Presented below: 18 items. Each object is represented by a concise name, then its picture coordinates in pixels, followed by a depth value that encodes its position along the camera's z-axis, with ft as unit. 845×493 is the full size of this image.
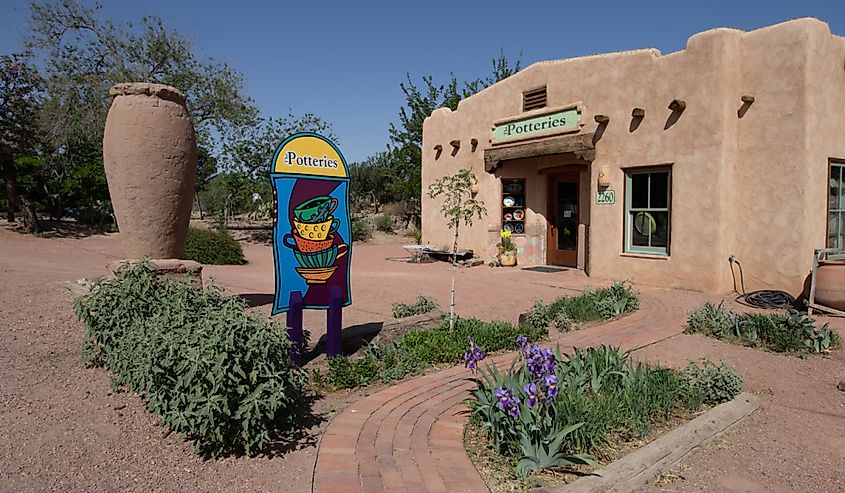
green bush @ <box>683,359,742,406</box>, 13.47
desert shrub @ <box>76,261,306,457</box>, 9.58
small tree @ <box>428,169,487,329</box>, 21.56
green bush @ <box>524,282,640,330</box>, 21.51
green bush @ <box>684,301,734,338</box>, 20.52
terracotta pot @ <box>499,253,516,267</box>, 43.29
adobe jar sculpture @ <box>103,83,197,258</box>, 18.04
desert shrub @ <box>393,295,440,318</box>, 22.37
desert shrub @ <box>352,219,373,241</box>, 76.89
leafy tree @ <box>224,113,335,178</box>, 78.95
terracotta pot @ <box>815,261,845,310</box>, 24.26
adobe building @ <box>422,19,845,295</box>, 27.94
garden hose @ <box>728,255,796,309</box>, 26.40
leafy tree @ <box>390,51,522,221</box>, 80.81
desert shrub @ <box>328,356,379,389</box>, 14.40
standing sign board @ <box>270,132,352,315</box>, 15.47
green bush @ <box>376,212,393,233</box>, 93.25
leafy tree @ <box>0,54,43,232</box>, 63.16
